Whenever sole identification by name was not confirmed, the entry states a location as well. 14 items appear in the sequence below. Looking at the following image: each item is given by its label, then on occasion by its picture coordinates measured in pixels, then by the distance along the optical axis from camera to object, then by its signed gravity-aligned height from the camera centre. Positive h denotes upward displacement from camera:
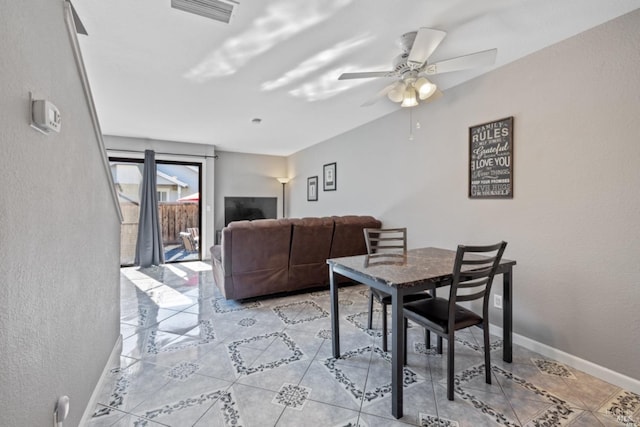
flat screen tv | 6.18 +0.07
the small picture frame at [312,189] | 5.60 +0.47
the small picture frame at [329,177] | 5.01 +0.63
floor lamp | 6.66 +0.75
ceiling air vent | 1.68 +1.27
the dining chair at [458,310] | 1.60 -0.64
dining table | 1.49 -0.40
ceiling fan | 1.72 +1.02
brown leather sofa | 3.09 -0.49
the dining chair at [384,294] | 2.08 -0.64
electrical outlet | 2.46 -0.80
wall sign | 2.38 +0.47
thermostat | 0.94 +0.33
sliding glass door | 5.25 +0.13
